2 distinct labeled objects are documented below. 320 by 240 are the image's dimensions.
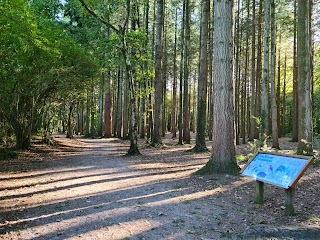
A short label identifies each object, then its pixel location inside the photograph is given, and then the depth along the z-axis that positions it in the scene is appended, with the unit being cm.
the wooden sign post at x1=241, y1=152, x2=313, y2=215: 465
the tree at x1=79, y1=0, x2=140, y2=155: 1320
